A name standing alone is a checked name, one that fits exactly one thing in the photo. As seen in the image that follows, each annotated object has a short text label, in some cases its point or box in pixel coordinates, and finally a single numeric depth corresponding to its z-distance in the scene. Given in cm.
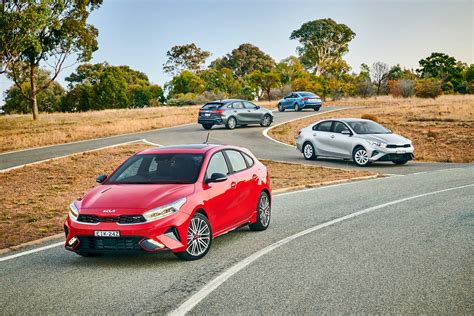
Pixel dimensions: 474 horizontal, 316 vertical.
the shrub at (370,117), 4158
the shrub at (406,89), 7375
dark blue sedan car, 5144
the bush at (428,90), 7281
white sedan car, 2288
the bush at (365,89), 8150
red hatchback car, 805
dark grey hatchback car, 3694
